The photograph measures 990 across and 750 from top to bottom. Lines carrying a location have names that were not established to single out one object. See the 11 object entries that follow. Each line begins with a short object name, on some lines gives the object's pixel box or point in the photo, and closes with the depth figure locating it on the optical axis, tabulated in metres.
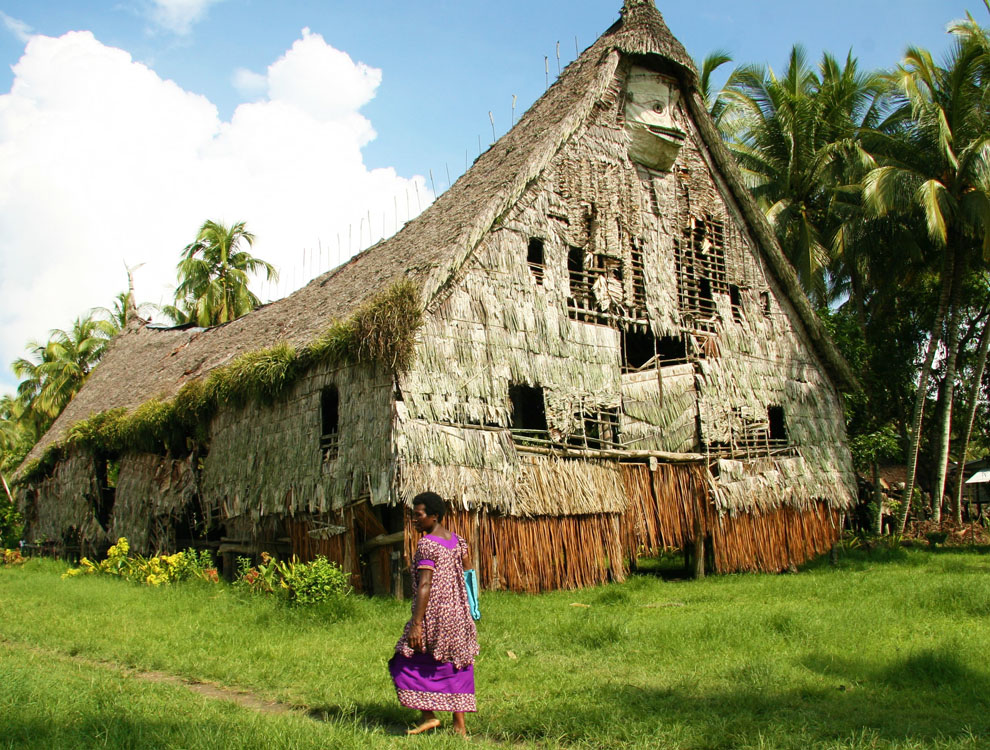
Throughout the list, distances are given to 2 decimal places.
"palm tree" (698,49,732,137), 24.19
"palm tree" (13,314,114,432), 32.69
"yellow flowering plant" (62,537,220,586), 12.83
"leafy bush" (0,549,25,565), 17.83
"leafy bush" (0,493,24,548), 23.28
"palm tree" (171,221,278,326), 29.88
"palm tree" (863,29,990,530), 16.78
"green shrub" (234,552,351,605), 10.02
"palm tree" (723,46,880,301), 21.64
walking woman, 5.27
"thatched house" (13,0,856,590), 11.70
